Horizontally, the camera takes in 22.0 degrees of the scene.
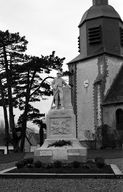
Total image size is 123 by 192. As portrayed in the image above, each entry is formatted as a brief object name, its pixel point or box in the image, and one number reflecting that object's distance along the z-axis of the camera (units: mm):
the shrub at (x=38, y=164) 10877
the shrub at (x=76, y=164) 10545
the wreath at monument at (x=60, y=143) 13393
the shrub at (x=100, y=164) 10648
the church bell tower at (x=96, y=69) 31047
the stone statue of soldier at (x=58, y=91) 14570
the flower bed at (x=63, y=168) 9938
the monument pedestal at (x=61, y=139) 13070
